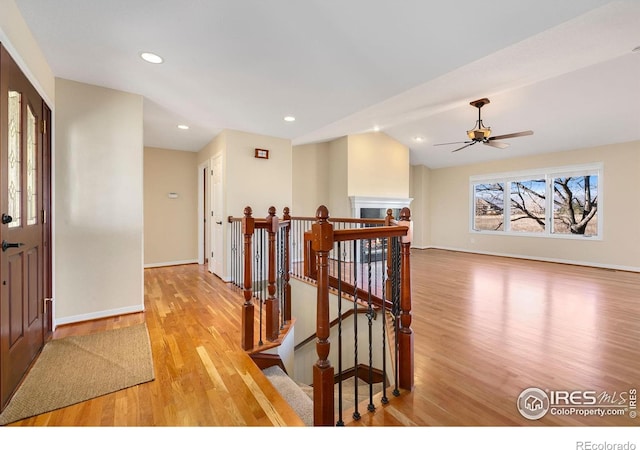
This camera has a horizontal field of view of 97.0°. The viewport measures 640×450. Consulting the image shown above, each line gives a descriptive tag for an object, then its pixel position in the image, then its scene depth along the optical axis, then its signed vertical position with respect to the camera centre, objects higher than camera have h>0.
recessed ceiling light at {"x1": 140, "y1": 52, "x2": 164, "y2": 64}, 2.35 +1.37
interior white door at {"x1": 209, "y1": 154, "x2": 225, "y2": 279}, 4.51 +0.01
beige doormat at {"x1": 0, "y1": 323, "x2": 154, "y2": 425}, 1.63 -1.05
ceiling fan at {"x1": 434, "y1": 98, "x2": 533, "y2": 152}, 4.55 +1.42
